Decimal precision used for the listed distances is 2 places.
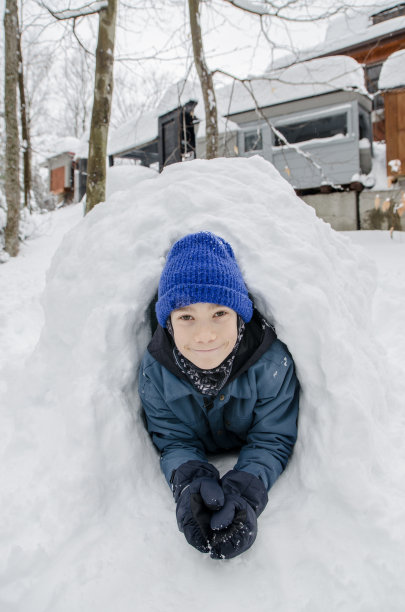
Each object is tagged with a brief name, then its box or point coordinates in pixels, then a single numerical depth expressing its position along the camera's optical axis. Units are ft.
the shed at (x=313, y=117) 23.62
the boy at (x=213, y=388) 4.17
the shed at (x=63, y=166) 60.74
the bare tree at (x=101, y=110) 13.84
